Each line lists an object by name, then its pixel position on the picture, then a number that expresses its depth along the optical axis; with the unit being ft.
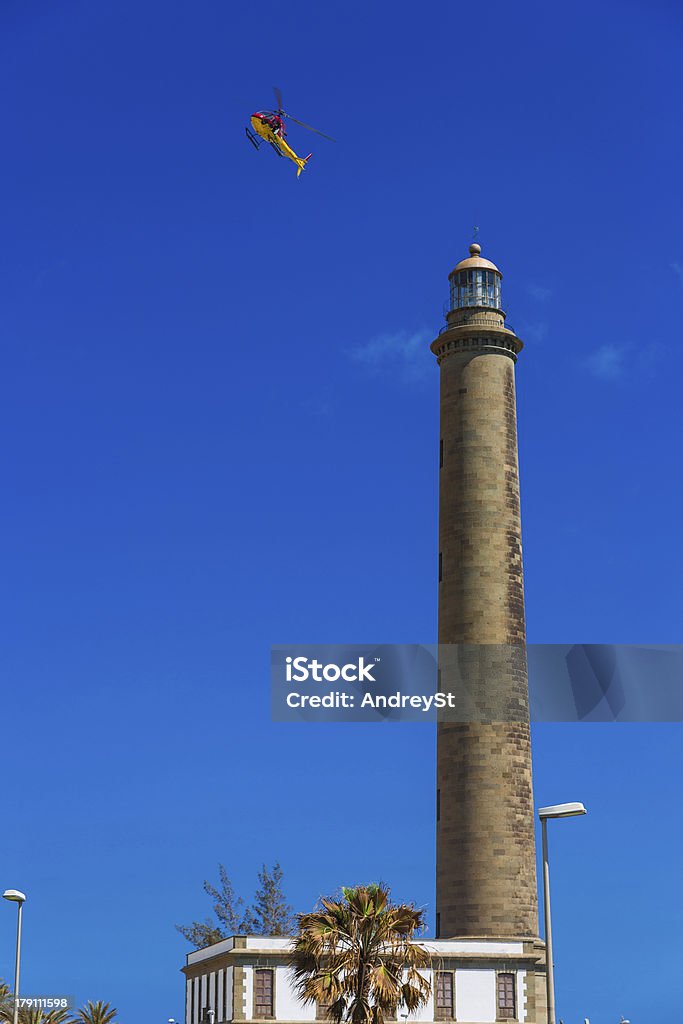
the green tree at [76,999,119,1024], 309.01
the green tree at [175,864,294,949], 368.68
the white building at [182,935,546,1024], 210.79
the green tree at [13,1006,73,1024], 280.92
